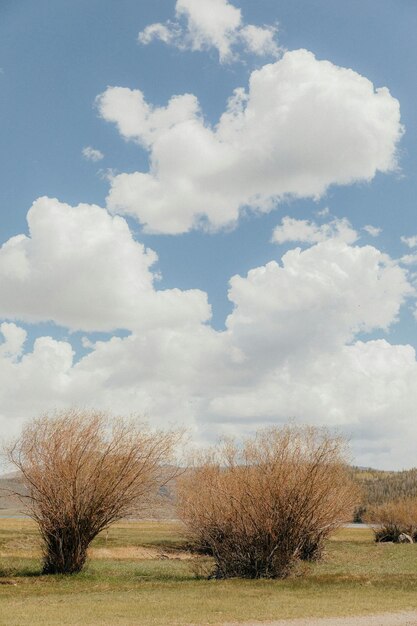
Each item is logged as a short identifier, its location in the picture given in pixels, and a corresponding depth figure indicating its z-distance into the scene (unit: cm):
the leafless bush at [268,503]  2973
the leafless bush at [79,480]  3147
